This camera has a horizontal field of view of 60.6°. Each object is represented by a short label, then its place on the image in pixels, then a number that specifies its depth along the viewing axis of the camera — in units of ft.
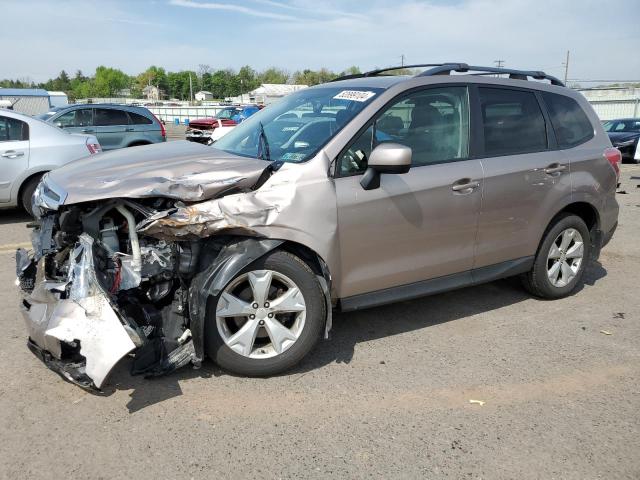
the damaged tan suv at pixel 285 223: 10.36
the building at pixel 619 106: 112.98
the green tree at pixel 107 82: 450.71
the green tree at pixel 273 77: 454.56
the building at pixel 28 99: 93.02
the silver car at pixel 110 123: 42.45
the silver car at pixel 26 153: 24.97
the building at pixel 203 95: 415.44
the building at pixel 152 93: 423.64
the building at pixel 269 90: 256.68
